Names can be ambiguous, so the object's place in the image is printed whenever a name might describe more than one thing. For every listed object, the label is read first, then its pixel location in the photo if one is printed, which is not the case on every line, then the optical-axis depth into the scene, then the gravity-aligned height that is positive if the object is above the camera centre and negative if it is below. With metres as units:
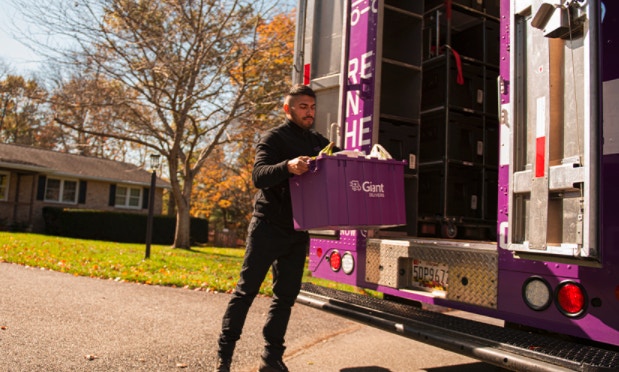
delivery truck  2.31 +0.39
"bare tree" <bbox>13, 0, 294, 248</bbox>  12.80 +4.48
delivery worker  3.20 -0.08
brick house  22.42 +1.62
